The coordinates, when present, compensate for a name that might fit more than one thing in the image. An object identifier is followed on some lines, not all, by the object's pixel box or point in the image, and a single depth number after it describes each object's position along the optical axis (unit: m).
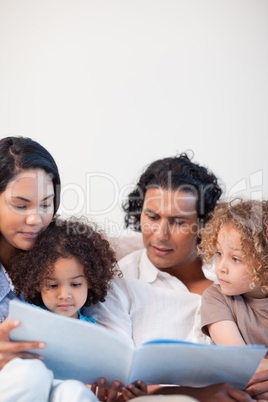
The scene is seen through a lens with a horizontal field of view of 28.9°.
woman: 2.04
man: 2.26
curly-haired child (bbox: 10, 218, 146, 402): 1.99
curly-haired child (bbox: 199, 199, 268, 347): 1.97
